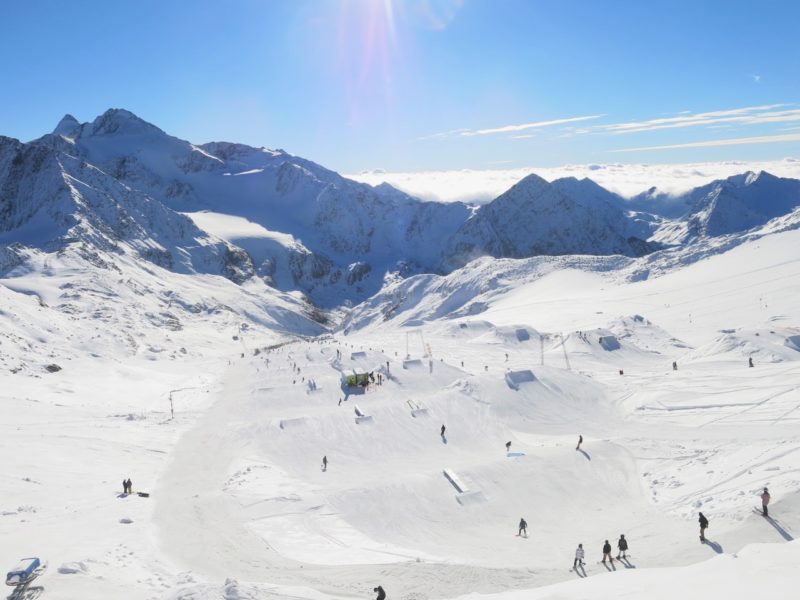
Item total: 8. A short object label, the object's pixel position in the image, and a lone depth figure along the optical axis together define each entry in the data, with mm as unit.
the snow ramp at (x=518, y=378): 56719
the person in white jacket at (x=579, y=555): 25547
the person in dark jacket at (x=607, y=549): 25234
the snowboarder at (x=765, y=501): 25641
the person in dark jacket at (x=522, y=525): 30734
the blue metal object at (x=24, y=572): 20656
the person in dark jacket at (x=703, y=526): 25641
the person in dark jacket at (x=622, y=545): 25438
